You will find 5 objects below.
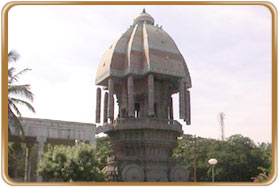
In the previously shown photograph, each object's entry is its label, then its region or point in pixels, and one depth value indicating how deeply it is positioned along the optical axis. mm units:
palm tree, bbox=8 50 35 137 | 23780
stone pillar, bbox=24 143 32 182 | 44219
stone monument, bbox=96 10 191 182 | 36875
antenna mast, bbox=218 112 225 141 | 87500
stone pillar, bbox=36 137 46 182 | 41891
